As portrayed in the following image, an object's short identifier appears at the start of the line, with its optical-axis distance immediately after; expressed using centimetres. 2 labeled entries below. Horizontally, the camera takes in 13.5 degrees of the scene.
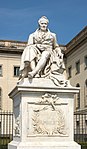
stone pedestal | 918
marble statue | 964
